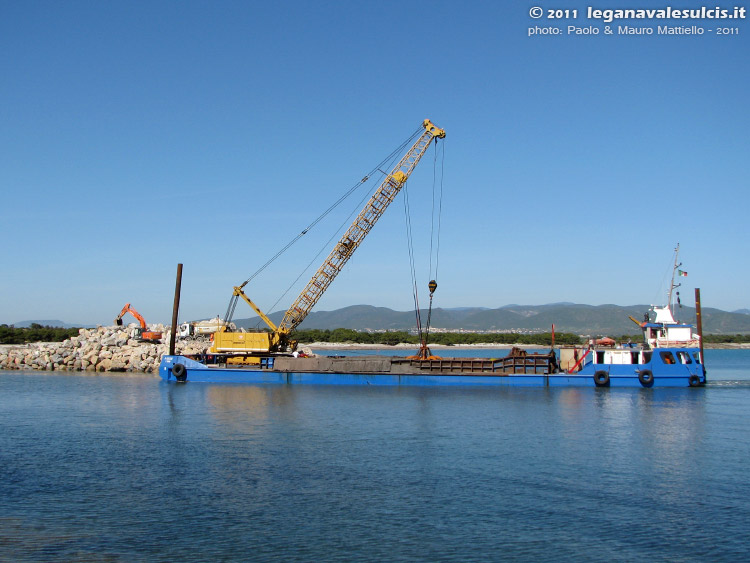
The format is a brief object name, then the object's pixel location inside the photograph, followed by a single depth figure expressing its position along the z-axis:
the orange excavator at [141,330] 70.06
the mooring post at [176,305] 49.41
